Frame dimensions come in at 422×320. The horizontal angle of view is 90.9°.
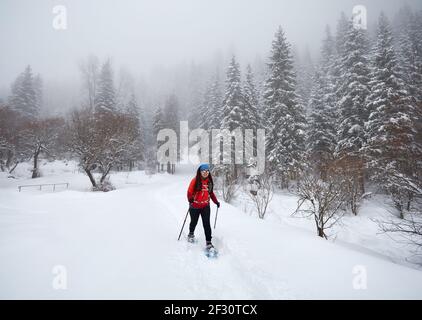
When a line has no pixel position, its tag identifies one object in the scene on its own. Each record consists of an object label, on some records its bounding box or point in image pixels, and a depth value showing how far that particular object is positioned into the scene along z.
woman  5.27
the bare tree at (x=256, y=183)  12.93
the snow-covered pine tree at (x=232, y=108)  25.06
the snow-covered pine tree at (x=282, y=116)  21.14
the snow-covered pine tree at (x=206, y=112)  40.84
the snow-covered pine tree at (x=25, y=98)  37.66
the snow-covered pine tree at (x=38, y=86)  50.38
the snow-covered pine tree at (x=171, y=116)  43.33
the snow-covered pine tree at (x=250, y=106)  26.15
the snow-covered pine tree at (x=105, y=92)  35.78
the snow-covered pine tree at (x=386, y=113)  14.45
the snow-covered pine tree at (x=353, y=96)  19.44
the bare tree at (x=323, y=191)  8.74
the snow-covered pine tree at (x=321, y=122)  23.38
